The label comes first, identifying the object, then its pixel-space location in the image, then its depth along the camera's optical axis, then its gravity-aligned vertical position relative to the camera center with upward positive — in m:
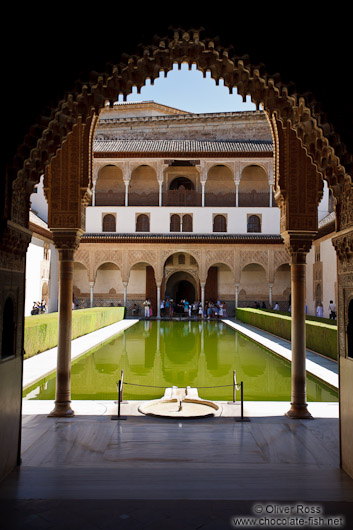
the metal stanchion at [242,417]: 5.76 -1.55
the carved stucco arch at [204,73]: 3.93 +1.82
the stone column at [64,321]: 6.12 -0.39
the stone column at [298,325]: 6.05 -0.43
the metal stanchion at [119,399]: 5.76 -1.37
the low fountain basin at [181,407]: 5.99 -1.56
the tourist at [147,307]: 25.69 -0.77
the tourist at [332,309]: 19.41 -0.62
